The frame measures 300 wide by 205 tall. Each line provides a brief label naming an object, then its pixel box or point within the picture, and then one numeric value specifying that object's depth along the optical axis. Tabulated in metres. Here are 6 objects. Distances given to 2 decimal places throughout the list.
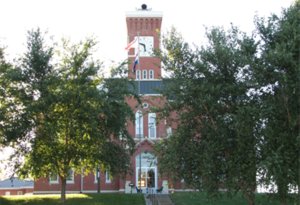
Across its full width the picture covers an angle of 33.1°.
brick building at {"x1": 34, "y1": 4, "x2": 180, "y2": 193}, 51.28
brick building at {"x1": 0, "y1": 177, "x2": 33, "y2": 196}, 79.25
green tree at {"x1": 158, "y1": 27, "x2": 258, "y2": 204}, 16.94
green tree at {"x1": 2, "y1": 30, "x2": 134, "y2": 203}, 30.92
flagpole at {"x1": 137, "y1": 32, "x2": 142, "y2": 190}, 49.21
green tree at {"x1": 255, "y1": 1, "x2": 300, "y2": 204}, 15.92
